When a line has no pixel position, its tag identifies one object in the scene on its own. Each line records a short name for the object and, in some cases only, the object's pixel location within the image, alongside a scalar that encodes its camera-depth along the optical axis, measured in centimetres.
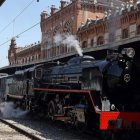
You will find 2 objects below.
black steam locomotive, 1118
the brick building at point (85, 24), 4041
